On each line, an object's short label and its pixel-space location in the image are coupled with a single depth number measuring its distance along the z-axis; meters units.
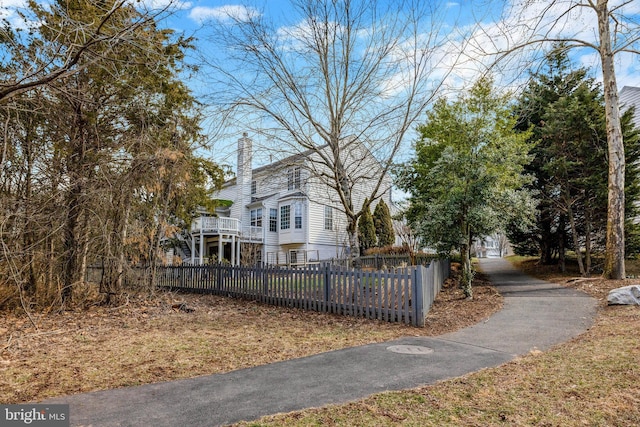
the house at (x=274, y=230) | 24.62
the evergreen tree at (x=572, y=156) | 15.07
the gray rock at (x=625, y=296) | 8.38
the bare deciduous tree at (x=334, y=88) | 10.82
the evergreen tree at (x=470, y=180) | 10.35
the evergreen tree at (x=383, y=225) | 25.45
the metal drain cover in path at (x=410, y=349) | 5.66
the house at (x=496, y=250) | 51.40
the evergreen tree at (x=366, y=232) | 24.23
